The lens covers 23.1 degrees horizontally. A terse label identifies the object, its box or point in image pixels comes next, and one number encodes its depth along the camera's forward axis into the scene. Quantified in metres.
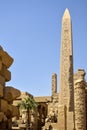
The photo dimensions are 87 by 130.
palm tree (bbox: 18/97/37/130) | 22.03
